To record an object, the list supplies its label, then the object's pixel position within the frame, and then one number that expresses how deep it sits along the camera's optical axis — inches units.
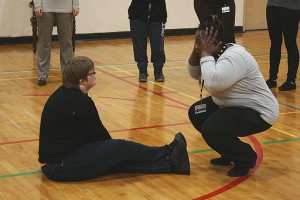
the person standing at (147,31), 335.6
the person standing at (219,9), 316.7
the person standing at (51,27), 322.7
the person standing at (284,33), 306.5
